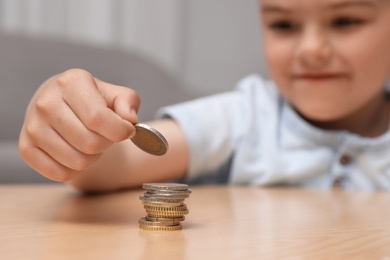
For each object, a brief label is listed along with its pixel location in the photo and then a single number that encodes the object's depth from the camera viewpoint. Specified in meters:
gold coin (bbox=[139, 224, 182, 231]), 0.52
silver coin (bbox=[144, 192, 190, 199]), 0.51
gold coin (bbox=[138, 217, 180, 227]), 0.52
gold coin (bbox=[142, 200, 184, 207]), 0.51
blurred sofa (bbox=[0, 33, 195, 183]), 1.30
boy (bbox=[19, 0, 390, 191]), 0.85
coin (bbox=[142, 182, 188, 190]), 0.51
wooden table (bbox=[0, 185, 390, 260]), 0.46
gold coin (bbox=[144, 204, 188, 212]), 0.51
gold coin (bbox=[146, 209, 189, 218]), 0.52
